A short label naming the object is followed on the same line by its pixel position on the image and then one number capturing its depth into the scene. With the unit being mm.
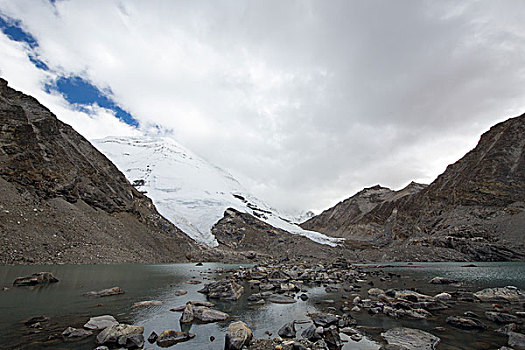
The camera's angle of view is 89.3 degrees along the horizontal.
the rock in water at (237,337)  7294
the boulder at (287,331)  8405
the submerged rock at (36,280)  16469
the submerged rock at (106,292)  14698
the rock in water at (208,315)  10444
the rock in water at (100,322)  8664
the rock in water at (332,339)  7523
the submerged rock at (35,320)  8866
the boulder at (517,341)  7454
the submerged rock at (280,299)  14719
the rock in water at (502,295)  14523
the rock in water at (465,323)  9367
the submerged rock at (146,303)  12670
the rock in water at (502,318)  9984
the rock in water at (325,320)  9602
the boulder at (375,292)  16206
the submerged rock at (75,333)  7811
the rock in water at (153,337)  7784
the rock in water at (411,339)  7527
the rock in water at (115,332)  7453
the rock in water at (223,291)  15288
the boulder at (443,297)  14620
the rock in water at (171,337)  7668
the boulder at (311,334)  7978
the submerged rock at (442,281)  22888
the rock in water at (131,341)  7289
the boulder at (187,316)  10208
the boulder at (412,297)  13531
